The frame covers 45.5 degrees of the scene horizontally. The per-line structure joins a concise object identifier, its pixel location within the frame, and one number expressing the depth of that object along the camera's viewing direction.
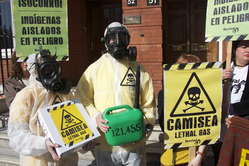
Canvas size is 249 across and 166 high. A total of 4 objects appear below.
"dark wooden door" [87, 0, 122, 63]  7.61
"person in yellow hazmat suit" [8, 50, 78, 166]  2.23
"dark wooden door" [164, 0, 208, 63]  6.48
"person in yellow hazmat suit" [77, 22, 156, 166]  2.46
